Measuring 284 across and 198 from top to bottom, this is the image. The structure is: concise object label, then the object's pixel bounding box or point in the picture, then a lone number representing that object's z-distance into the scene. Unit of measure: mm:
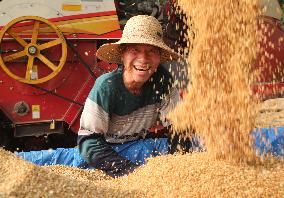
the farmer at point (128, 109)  2920
